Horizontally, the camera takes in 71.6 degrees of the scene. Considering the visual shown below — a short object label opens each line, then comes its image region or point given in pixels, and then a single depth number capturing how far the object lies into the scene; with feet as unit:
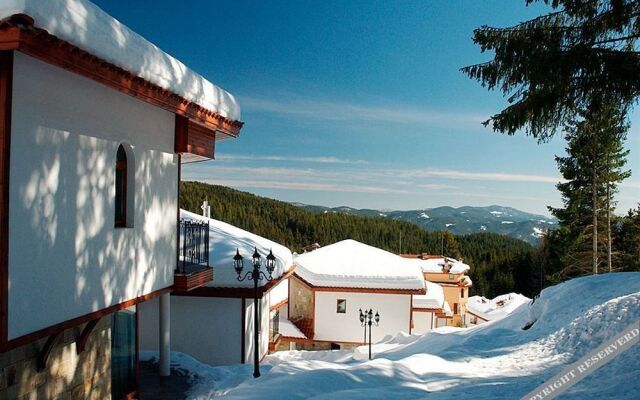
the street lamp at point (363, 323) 65.04
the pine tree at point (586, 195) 78.23
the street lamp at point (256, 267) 28.43
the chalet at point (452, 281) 128.88
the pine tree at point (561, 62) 22.35
